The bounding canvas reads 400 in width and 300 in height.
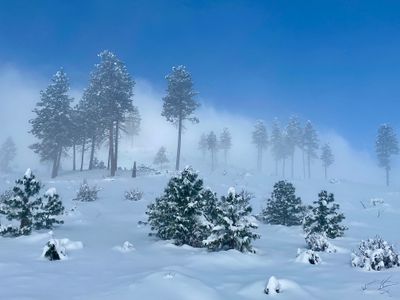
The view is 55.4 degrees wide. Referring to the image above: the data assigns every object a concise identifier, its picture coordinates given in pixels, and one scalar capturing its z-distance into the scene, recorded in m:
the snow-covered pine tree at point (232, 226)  11.93
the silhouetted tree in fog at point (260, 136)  89.75
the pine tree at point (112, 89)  43.06
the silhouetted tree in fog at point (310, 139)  82.94
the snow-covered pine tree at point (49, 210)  14.25
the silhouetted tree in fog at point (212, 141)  84.92
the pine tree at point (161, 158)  82.38
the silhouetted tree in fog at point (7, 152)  88.79
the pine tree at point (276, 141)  88.69
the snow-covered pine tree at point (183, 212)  12.99
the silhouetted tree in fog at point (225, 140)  98.88
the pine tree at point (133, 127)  97.12
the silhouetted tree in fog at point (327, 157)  84.00
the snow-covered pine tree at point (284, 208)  20.23
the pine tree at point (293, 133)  84.81
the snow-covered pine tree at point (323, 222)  15.50
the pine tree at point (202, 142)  102.13
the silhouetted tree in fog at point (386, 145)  69.31
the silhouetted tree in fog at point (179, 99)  50.22
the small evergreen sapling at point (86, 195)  23.91
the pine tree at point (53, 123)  45.91
